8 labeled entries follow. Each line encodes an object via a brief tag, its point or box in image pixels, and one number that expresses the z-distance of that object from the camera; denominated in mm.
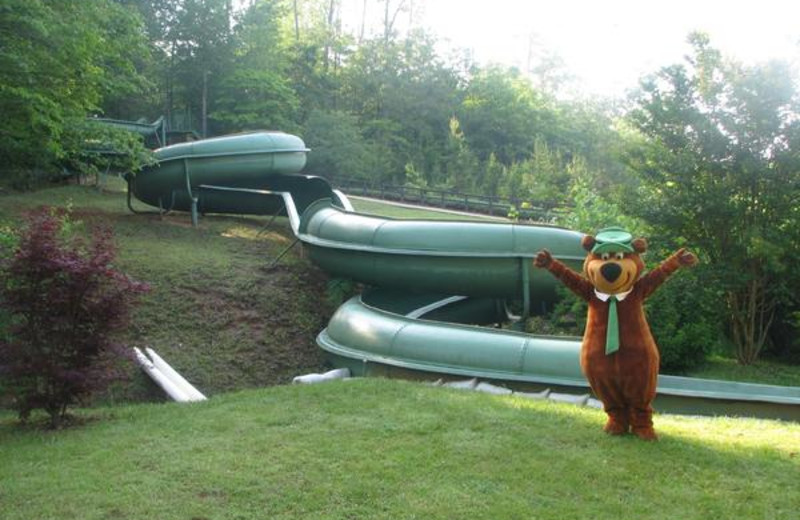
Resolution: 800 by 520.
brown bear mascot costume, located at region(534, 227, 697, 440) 7238
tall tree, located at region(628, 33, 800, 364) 13602
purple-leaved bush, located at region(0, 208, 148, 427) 8781
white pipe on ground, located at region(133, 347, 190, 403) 11289
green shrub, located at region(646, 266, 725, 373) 13414
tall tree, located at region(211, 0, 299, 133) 39062
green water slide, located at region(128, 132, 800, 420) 10766
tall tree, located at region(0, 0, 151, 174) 14562
